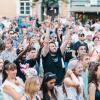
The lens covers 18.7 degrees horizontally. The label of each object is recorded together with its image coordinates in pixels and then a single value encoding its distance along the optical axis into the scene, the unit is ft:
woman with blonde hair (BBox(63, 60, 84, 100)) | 14.66
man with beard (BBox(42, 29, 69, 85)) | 18.78
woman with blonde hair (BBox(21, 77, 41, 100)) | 13.08
